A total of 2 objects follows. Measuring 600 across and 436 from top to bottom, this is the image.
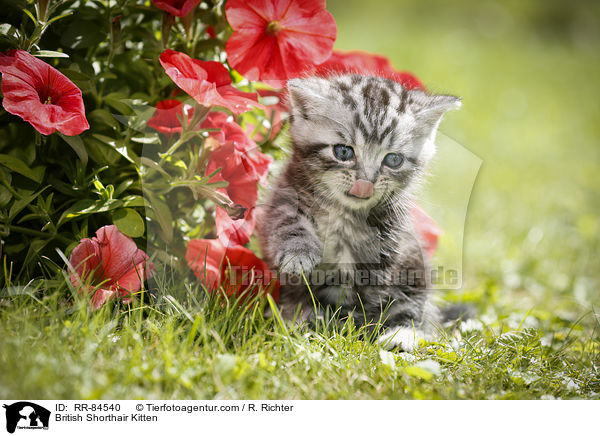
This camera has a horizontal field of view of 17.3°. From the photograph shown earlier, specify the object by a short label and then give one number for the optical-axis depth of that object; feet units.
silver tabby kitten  3.79
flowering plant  3.79
